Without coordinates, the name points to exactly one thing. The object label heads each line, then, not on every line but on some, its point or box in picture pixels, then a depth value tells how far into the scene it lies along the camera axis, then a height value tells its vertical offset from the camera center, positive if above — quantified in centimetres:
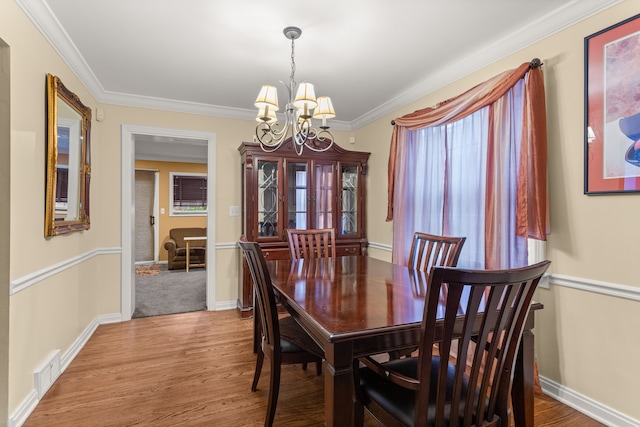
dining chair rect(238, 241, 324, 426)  162 -68
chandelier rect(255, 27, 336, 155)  197 +71
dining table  107 -38
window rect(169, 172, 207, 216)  698 +48
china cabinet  347 +21
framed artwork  163 +57
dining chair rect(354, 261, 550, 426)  93 -47
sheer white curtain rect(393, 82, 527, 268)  214 +26
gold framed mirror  207 +40
